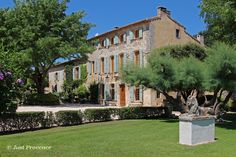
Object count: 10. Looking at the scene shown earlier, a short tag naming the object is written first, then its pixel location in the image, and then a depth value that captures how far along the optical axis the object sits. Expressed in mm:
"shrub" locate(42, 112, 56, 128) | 15212
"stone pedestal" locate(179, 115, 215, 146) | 10453
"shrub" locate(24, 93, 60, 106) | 34188
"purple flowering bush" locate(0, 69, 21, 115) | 13648
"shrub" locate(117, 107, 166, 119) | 18953
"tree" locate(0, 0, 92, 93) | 29922
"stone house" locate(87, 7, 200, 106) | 29016
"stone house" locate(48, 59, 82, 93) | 42484
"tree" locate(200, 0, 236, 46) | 16375
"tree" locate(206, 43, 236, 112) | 14266
